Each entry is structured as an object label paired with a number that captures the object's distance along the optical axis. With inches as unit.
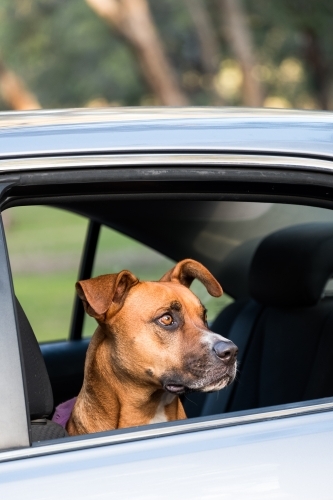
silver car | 74.8
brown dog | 116.5
